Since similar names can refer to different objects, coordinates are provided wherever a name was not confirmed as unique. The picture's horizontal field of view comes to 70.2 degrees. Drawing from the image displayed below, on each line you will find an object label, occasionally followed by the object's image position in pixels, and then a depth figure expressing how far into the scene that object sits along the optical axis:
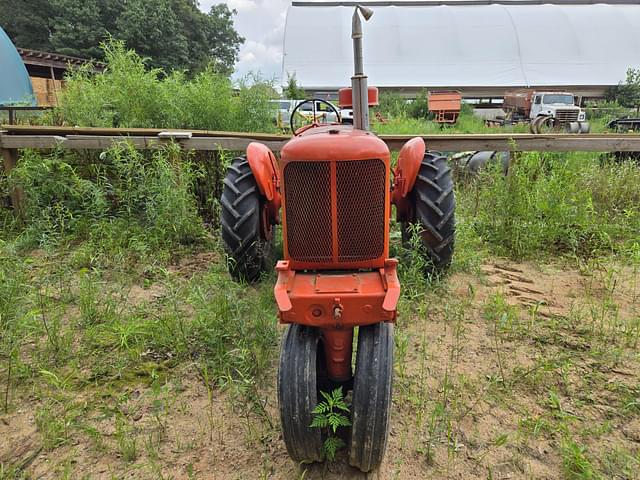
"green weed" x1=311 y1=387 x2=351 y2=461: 1.88
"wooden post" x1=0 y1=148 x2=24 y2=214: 4.91
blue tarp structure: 14.88
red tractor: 1.91
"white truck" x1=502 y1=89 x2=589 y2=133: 15.28
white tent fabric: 33.72
